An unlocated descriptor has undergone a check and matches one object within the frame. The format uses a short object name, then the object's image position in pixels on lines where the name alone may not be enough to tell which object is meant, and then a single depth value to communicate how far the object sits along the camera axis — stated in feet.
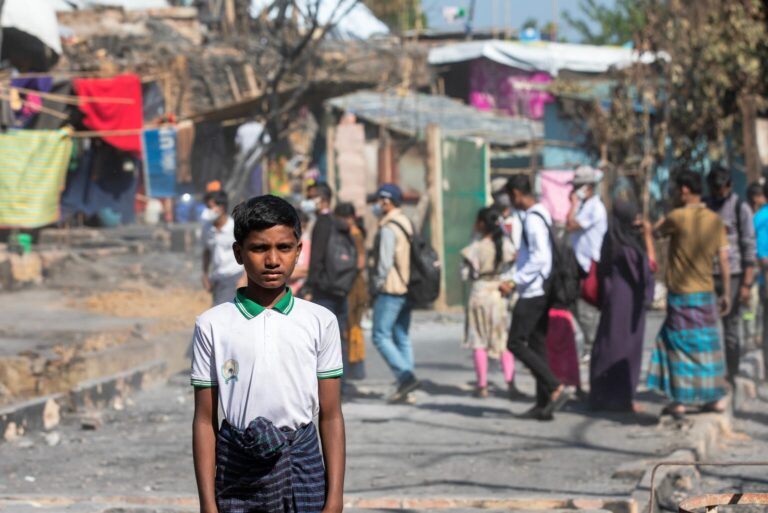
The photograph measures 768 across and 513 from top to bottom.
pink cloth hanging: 61.11
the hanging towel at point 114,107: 61.46
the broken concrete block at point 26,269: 61.72
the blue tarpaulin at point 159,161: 62.03
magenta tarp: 100.73
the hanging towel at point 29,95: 59.62
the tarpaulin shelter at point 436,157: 58.80
